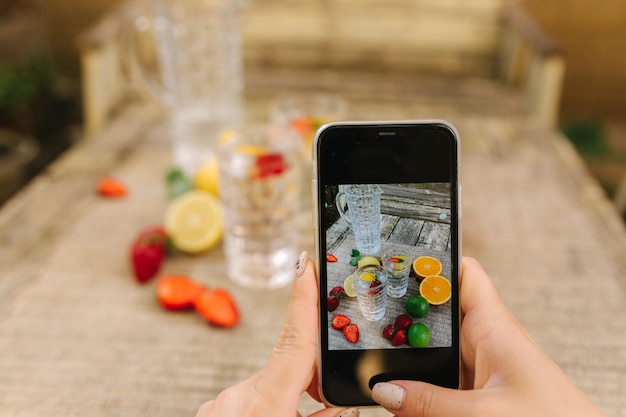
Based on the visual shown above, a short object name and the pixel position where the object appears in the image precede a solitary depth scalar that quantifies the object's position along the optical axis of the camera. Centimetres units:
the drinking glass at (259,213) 92
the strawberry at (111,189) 116
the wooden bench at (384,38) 199
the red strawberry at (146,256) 92
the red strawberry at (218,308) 83
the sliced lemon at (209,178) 108
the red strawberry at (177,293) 85
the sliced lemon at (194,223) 98
